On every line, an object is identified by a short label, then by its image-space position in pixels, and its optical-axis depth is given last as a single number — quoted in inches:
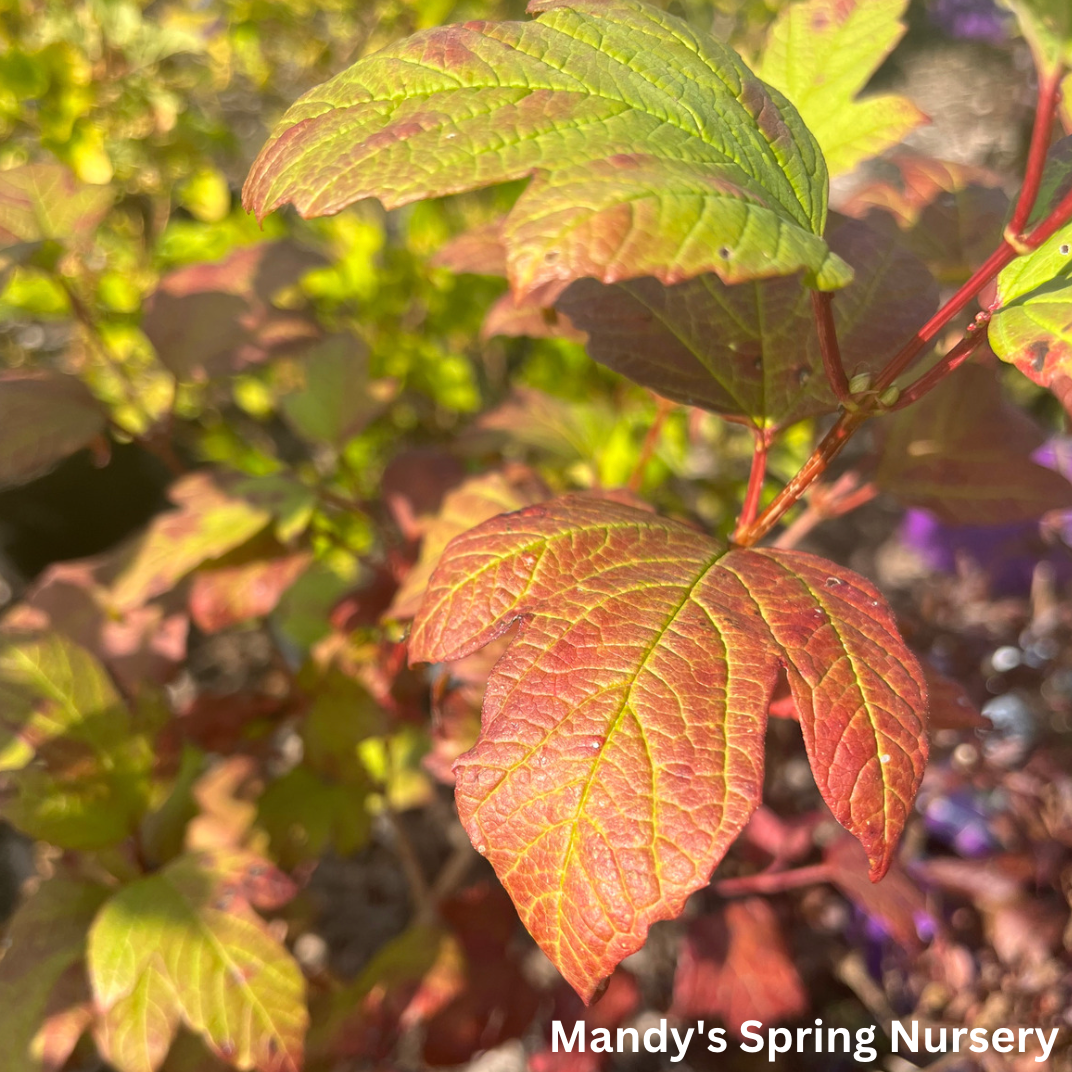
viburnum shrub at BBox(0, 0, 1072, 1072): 6.0
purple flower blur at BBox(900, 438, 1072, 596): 13.4
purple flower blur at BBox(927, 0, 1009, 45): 25.7
